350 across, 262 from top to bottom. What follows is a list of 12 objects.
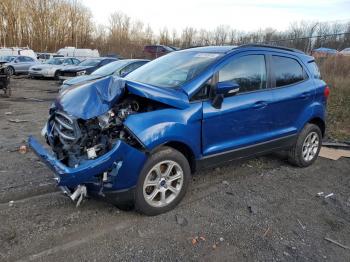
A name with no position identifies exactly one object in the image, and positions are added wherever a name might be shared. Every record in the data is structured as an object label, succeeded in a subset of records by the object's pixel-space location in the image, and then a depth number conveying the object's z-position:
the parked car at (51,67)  22.21
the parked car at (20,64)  25.61
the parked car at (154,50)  32.31
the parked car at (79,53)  35.32
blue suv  3.58
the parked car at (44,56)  34.33
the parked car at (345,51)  16.67
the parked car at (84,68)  16.91
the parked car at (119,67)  11.30
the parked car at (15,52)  32.72
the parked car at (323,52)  16.61
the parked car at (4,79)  13.52
